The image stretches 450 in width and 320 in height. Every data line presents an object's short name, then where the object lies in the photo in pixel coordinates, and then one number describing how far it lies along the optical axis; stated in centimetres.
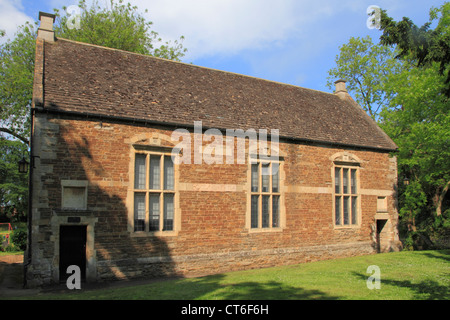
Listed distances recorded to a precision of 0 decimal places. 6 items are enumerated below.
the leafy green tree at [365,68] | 3203
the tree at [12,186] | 4072
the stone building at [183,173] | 1122
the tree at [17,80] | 2477
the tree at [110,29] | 2691
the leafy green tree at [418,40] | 922
